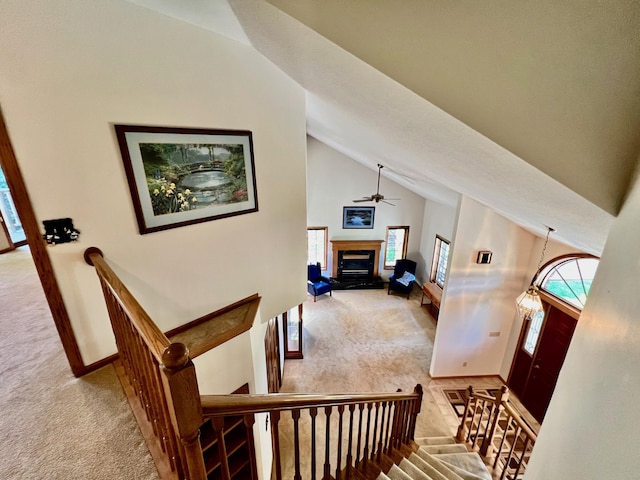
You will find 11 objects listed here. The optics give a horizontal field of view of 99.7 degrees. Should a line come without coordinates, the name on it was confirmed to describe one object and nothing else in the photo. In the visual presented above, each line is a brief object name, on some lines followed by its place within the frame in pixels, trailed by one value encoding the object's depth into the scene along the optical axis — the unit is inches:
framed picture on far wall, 304.2
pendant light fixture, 133.9
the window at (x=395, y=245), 320.2
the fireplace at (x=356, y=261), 312.0
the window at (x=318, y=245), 309.1
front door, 157.8
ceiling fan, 228.4
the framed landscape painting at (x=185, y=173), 72.6
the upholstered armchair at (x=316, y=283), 285.6
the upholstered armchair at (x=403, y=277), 297.9
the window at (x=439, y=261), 272.7
